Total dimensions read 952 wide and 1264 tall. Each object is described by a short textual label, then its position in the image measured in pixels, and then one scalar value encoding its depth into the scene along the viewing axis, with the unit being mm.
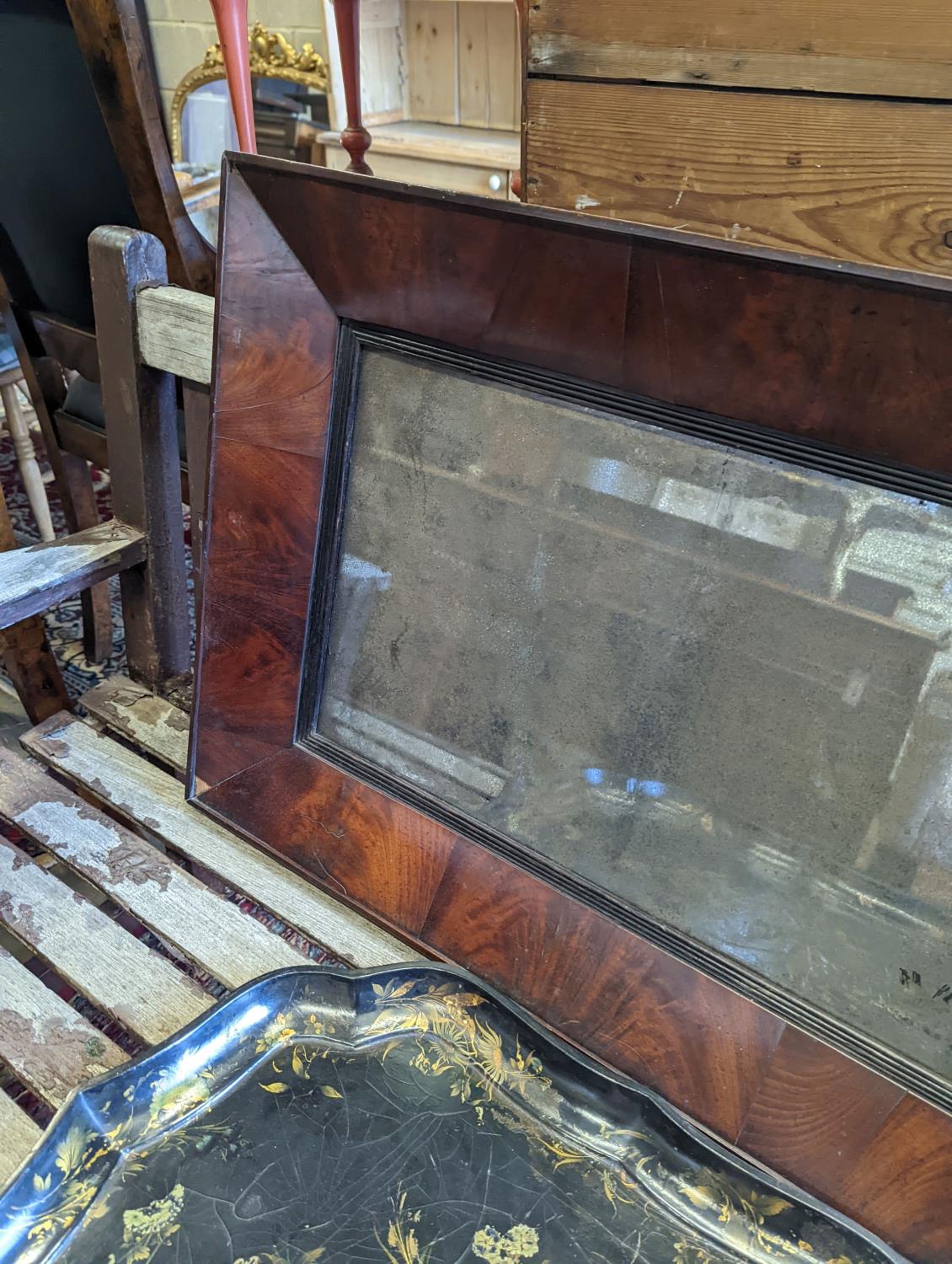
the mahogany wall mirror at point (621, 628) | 555
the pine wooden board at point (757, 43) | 602
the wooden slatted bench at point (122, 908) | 774
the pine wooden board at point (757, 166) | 635
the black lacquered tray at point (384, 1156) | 595
